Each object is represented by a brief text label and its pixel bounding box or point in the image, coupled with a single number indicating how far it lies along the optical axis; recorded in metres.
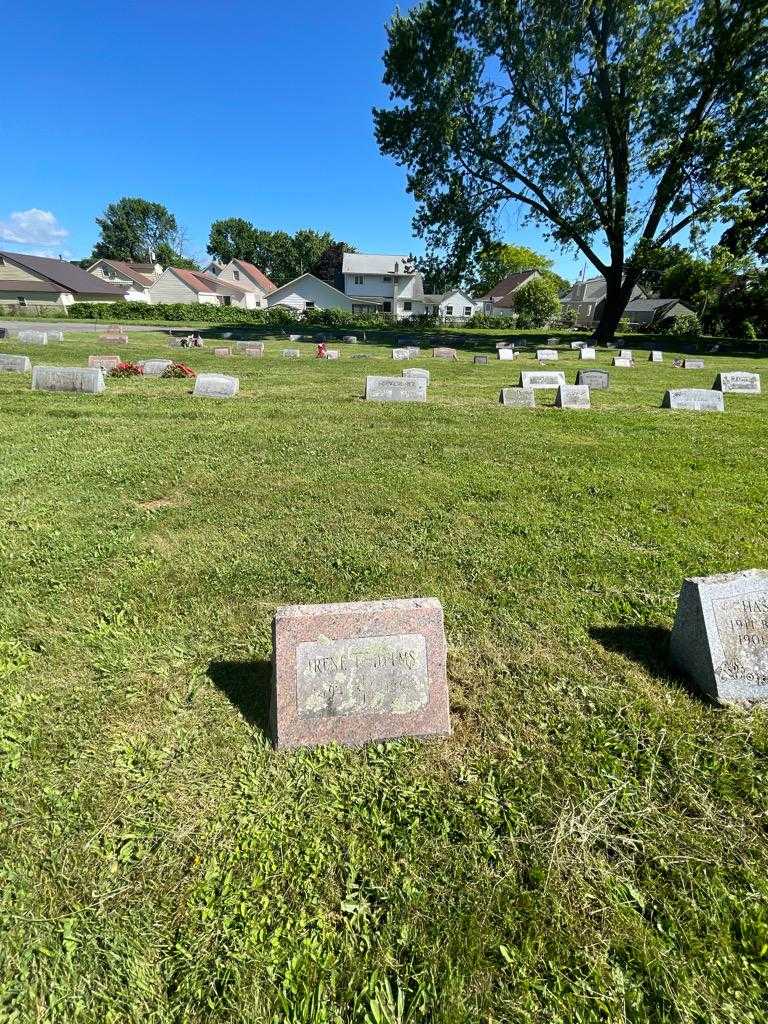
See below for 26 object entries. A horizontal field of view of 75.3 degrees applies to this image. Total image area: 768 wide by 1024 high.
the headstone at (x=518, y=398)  11.09
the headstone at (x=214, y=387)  11.18
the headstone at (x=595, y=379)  14.01
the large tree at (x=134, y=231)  95.94
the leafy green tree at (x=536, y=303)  52.94
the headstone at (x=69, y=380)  10.85
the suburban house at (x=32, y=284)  50.75
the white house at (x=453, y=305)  65.50
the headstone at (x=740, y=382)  13.34
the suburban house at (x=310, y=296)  55.47
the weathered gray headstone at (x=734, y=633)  2.72
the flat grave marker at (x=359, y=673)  2.46
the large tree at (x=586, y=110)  22.33
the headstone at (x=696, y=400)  10.79
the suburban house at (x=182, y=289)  58.83
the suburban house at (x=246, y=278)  70.00
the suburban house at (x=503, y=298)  66.38
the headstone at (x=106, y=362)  14.12
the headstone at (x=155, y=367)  13.62
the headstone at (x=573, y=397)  11.02
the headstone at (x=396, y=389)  10.99
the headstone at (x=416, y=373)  12.96
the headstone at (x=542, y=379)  13.73
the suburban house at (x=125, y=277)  64.88
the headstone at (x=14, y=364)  13.22
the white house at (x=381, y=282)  60.66
